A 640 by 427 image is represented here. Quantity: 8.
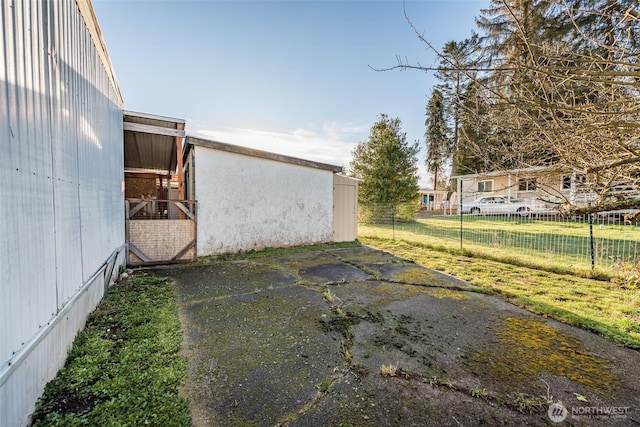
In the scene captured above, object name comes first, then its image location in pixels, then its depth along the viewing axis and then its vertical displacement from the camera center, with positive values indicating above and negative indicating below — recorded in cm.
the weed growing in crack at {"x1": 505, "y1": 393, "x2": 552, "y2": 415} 171 -134
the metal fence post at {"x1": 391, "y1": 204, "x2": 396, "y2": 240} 1019 -28
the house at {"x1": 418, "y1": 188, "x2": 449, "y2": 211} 2320 +91
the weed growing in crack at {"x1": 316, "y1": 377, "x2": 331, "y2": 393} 185 -131
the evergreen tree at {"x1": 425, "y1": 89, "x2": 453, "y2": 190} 2435 +625
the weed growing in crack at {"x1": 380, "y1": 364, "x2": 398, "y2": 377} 204 -130
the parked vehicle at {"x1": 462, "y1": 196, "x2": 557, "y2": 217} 1220 -3
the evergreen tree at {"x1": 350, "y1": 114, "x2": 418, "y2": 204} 1602 +248
